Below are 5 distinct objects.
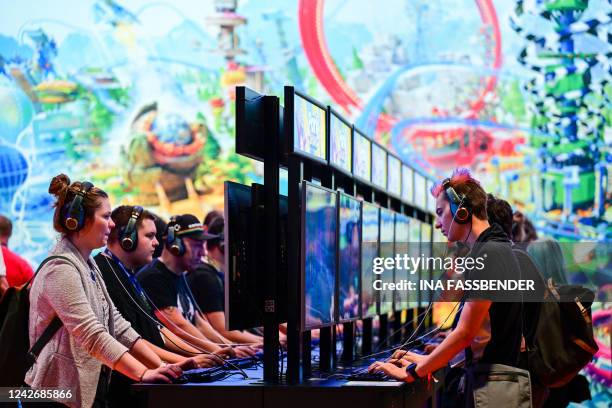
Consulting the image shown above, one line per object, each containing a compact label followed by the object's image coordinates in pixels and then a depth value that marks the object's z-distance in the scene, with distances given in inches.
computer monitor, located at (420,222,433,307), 266.4
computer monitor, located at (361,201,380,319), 240.4
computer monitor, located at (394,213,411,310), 281.9
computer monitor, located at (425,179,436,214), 441.1
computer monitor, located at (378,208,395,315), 269.0
